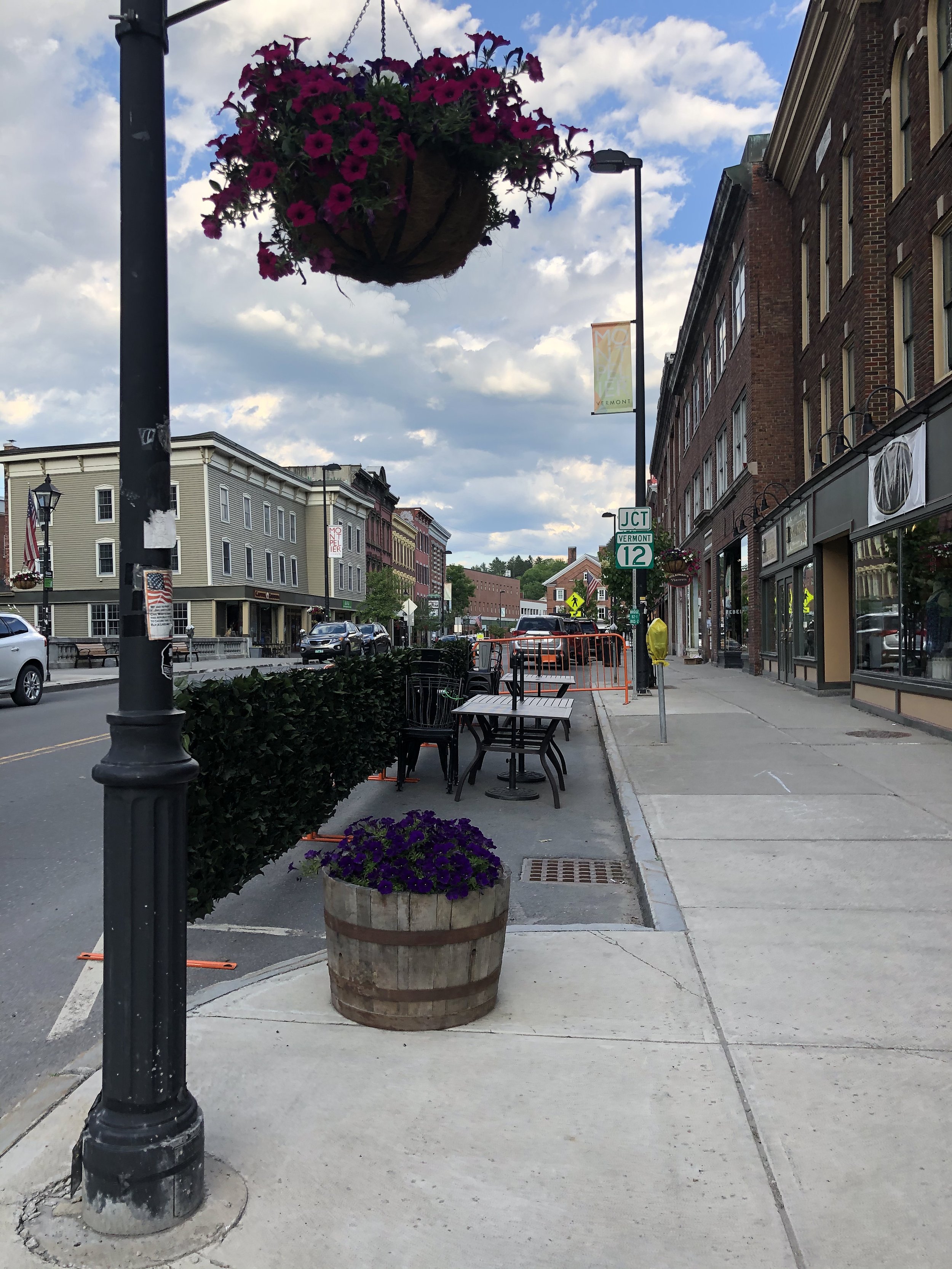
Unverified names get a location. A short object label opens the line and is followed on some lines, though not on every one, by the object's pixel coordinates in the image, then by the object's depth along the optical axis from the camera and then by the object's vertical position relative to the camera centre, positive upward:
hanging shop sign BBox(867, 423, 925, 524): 12.57 +1.93
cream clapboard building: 48.38 +4.81
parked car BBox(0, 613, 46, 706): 17.70 -0.51
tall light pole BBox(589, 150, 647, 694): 18.77 +5.24
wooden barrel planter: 3.75 -1.27
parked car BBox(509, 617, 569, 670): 18.97 -0.49
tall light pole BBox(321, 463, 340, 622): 51.56 +3.04
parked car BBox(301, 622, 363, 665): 32.91 -0.45
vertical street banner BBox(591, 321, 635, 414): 18.92 +5.00
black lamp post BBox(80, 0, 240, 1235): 2.55 -0.47
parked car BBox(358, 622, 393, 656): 36.66 -0.37
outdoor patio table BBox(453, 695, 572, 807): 9.21 -1.04
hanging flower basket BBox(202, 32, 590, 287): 2.93 +1.45
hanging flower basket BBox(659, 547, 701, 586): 27.22 +1.61
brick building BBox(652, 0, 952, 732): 12.93 +4.48
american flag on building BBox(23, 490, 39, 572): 31.33 +2.68
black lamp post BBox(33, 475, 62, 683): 28.55 +3.62
